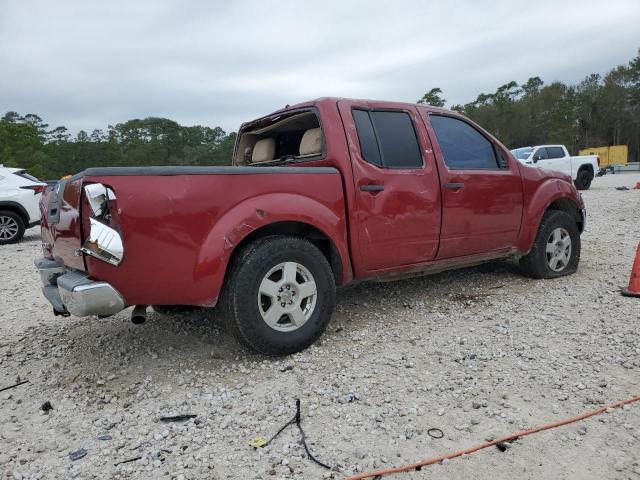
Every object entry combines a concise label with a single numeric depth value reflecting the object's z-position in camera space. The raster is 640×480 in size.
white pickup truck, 17.06
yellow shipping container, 42.03
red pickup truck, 2.73
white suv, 9.44
